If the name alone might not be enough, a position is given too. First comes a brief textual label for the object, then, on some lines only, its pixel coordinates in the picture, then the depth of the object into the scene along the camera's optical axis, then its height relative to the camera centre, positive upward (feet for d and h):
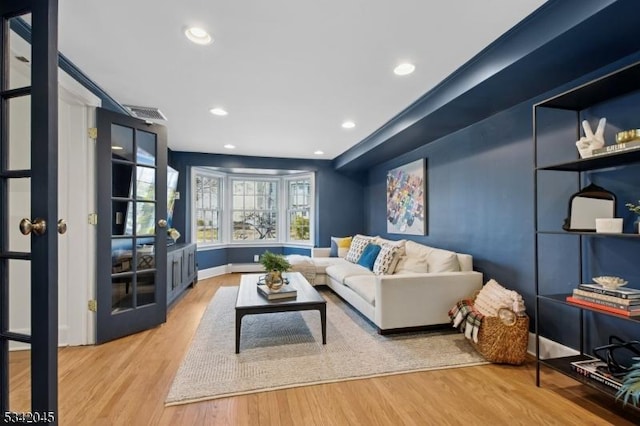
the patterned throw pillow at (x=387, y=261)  11.53 -1.81
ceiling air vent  10.79 +3.76
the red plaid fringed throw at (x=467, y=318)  7.98 -2.87
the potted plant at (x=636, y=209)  5.39 +0.10
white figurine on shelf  6.01 +1.48
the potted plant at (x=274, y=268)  9.66 -1.73
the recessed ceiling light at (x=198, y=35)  6.37 +3.86
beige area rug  6.77 -3.76
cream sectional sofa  9.21 -2.47
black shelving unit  5.55 +1.09
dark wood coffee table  8.27 -2.52
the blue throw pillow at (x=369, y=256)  13.28 -1.87
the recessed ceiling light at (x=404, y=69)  7.75 +3.81
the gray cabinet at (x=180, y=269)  12.23 -2.53
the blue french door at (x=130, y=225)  8.97 -0.36
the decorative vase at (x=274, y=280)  9.57 -2.10
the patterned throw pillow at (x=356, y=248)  15.19 -1.76
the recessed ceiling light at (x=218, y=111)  10.97 +3.80
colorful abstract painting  13.64 +0.73
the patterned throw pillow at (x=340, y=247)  17.46 -1.91
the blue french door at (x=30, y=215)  3.76 -0.01
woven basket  7.55 -3.16
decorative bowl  5.72 -1.30
